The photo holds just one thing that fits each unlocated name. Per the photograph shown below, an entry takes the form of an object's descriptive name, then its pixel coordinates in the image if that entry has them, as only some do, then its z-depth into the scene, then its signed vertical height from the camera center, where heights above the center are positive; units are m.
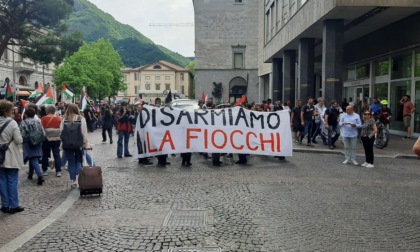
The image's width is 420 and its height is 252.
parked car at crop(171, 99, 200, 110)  19.70 -0.14
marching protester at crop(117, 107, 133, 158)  13.33 -0.89
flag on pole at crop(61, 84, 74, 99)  18.08 +0.44
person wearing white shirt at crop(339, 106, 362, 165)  11.74 -0.84
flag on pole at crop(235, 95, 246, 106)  14.88 -0.01
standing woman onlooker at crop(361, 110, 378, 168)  11.32 -0.99
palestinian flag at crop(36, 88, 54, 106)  14.22 +0.11
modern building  17.09 +2.72
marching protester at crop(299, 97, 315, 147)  15.74 -0.64
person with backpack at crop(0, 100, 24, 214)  6.75 -1.00
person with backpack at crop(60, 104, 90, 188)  8.49 -0.74
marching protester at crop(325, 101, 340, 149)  15.02 -0.85
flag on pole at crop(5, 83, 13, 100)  21.94 +0.57
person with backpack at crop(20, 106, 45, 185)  8.73 -0.74
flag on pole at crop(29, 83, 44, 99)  19.87 +0.52
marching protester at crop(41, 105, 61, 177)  9.94 -0.71
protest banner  11.72 -0.89
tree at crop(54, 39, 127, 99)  61.91 +5.03
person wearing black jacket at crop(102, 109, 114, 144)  17.80 -0.94
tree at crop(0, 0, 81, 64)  31.44 +6.05
